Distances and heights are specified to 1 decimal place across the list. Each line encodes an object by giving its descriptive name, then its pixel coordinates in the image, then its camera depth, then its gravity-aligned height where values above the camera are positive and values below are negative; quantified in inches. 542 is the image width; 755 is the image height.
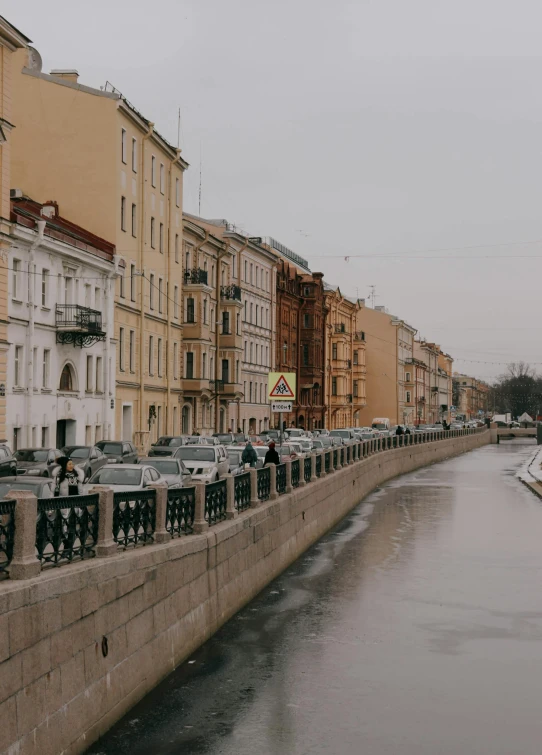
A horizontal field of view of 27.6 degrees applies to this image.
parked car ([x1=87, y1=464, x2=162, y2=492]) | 932.0 -28.7
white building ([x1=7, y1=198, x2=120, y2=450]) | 1557.6 +169.5
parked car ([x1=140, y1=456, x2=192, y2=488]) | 1060.5 -24.8
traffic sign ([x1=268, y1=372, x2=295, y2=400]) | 998.4 +51.8
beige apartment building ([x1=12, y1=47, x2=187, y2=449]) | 1962.4 +479.2
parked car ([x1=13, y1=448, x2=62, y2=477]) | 1178.0 -18.8
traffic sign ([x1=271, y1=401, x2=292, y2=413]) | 978.7 +32.5
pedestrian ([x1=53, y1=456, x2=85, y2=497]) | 804.0 -27.4
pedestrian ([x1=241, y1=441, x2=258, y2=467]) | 1389.0 -17.0
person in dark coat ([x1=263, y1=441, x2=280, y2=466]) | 1130.7 -13.3
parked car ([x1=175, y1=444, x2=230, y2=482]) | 1293.1 -19.9
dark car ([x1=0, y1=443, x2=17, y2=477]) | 1067.3 -19.8
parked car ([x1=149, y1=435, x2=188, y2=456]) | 1552.8 +1.1
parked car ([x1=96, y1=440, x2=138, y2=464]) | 1456.7 -10.2
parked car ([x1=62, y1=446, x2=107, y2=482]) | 1310.3 -16.4
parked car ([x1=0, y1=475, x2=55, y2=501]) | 729.6 -29.0
